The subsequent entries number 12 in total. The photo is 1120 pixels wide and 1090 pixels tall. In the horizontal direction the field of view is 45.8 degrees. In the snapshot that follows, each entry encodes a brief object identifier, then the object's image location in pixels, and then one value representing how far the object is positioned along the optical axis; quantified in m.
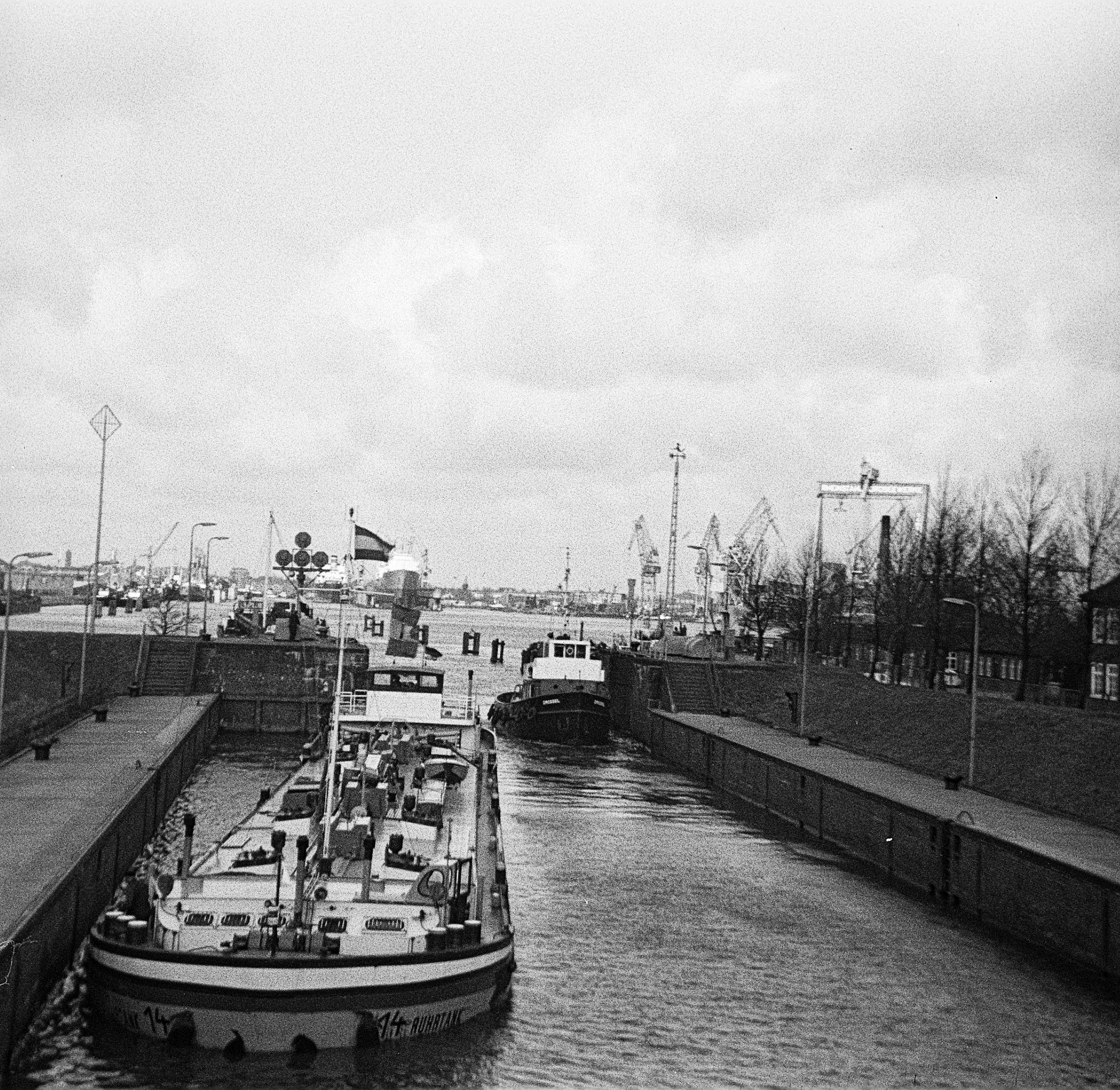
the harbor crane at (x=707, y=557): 150.25
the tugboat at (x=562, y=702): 77.62
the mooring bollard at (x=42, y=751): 43.16
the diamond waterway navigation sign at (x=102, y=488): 65.12
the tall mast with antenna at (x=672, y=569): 179.12
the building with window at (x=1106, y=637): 61.50
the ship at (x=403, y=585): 162.75
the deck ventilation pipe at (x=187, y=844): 25.25
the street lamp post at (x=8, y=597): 35.72
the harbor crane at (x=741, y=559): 160.38
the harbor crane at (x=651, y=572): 181.38
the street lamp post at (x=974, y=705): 42.30
